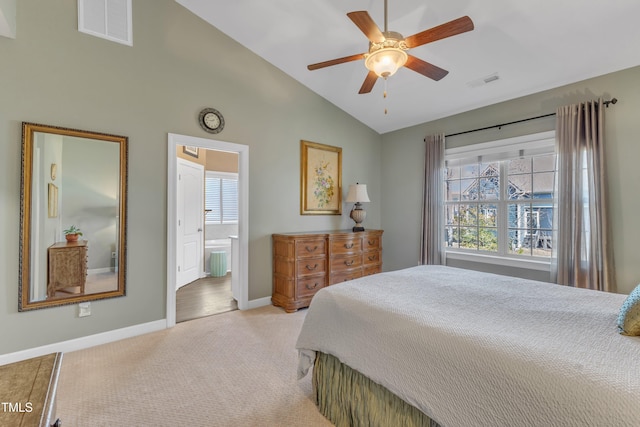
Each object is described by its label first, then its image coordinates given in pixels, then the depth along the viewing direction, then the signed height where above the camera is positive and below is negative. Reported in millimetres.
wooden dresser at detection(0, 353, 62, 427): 837 -601
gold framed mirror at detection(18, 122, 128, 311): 2443 -17
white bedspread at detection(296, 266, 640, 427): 890 -526
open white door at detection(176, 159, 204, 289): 4855 -125
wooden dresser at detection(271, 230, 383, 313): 3594 -647
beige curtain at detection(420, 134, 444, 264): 4172 +166
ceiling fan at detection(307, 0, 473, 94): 1761 +1156
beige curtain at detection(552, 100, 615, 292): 2838 +130
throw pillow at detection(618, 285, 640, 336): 1138 -423
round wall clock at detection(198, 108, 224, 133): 3316 +1123
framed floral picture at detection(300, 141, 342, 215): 4188 +554
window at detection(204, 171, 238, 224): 6414 +392
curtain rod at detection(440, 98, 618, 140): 2850 +1159
